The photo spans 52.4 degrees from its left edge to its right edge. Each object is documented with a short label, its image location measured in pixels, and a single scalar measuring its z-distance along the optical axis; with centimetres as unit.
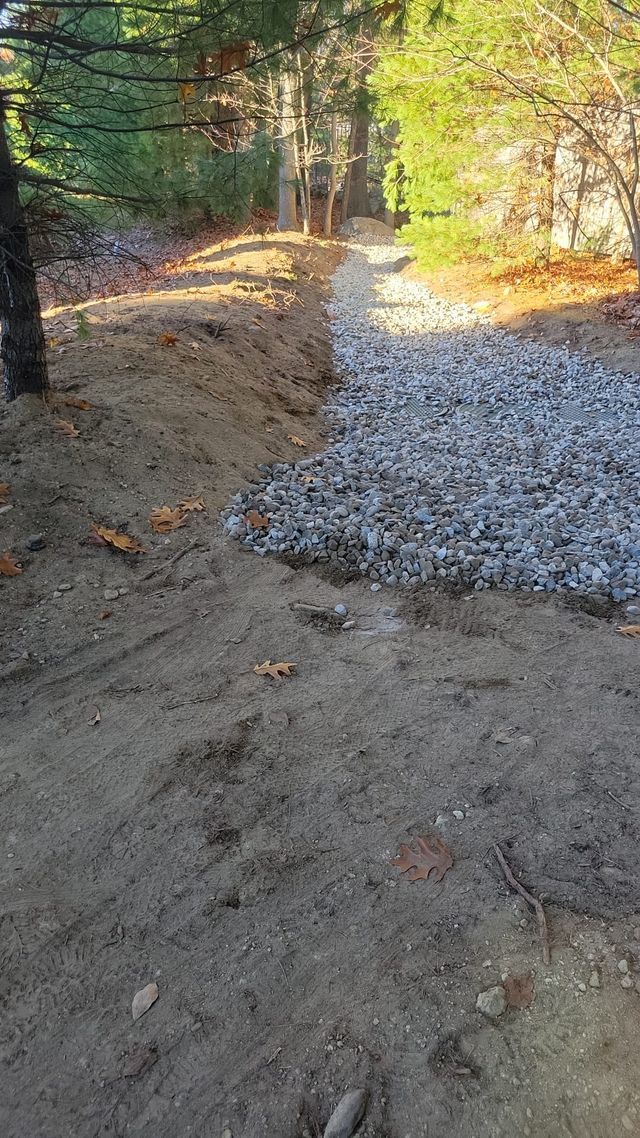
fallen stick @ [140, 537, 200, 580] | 411
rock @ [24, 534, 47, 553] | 411
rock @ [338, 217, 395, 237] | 2364
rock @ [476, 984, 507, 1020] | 190
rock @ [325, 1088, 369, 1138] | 167
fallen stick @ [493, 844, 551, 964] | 206
